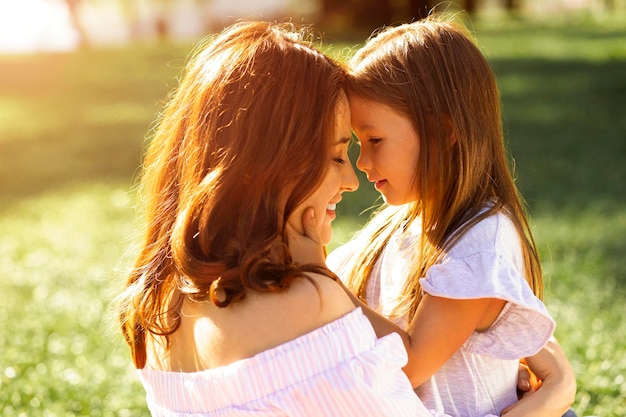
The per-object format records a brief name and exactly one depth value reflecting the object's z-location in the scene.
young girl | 2.45
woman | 2.03
